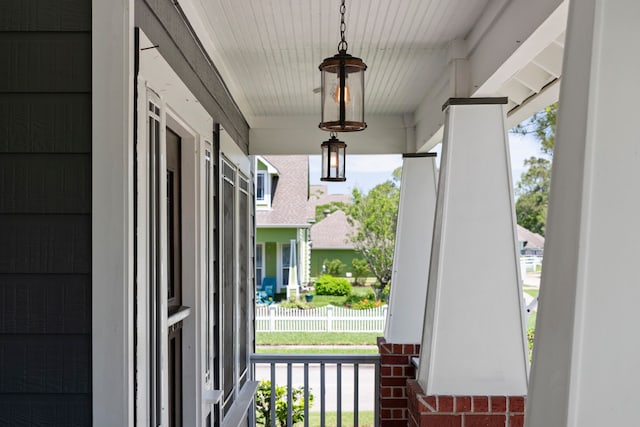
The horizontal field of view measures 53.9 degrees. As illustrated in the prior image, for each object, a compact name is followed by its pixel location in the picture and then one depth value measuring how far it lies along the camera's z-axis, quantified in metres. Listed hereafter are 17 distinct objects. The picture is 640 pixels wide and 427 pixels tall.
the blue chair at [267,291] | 16.58
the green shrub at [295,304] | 15.36
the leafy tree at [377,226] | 17.20
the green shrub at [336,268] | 19.44
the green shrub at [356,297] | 16.38
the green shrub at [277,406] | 5.92
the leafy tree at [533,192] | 11.97
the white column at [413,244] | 5.15
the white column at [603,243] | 1.12
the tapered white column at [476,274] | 3.12
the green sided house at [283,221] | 16.48
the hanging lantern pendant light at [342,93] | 2.46
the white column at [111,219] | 1.62
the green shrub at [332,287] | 17.36
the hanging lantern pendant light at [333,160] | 4.90
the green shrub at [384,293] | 16.35
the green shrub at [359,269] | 18.44
